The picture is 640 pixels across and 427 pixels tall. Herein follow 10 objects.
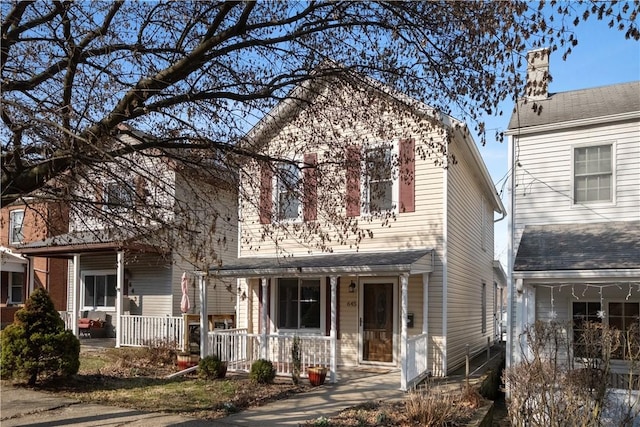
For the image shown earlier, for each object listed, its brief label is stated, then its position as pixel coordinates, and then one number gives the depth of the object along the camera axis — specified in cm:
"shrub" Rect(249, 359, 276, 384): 1122
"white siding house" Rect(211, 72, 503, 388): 1146
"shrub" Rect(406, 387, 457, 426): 766
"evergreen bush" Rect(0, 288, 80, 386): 1052
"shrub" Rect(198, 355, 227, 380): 1180
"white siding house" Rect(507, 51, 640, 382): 1066
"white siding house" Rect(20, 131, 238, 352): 689
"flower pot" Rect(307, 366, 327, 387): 1112
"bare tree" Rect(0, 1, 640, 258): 568
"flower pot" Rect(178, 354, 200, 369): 1289
